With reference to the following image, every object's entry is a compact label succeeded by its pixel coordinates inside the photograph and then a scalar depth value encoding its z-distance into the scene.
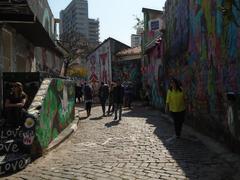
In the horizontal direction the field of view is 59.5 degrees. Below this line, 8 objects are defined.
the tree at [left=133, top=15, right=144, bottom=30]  29.80
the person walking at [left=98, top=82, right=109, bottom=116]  10.63
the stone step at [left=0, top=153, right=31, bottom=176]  3.96
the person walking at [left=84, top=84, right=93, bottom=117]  10.29
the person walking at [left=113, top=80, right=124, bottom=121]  9.20
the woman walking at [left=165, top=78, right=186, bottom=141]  5.98
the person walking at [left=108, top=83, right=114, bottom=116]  10.80
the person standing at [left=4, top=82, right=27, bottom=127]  5.09
